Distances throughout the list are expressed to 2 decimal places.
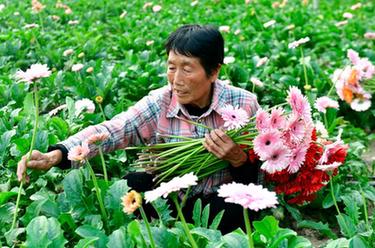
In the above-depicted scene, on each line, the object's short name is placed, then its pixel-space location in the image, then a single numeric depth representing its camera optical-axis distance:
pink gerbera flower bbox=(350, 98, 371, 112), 2.17
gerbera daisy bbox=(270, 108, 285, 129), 2.61
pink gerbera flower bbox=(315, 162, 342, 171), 2.38
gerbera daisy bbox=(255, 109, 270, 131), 2.61
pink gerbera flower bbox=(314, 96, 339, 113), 3.29
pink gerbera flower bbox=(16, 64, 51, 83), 2.33
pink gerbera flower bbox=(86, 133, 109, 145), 2.53
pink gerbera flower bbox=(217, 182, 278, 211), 1.65
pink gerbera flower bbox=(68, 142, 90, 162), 2.39
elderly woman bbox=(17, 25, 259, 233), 2.78
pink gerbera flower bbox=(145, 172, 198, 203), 1.79
